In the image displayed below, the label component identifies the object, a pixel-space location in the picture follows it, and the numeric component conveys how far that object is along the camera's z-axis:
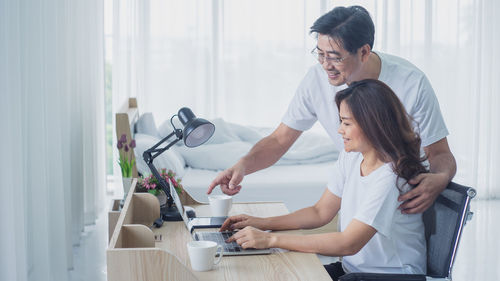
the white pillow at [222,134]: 4.21
